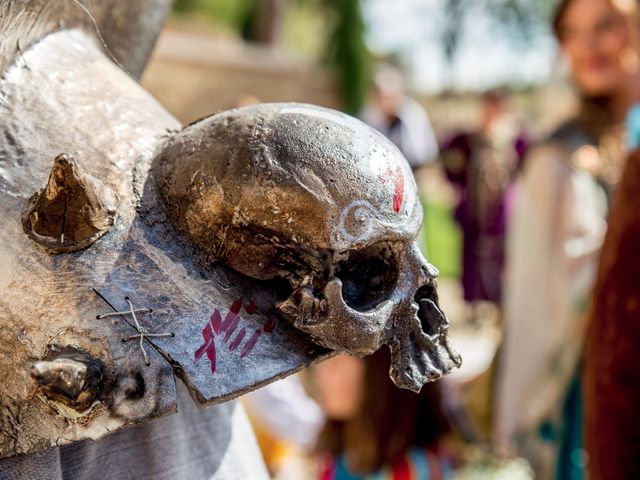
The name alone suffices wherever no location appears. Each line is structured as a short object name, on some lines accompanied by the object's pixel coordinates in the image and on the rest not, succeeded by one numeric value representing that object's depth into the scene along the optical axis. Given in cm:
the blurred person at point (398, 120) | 507
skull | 60
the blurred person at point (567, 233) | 219
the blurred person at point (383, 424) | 190
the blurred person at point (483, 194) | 489
